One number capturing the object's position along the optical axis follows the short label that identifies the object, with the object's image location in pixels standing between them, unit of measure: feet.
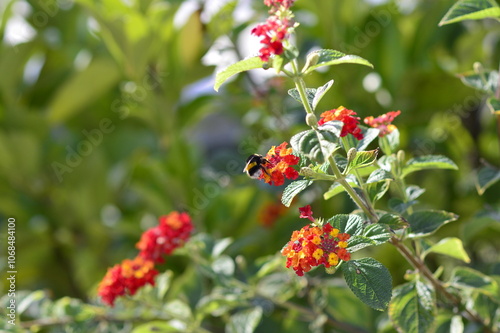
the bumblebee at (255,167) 3.36
